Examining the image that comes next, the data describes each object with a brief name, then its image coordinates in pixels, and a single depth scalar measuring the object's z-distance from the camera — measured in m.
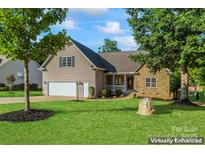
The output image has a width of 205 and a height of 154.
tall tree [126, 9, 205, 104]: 8.63
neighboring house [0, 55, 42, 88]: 15.14
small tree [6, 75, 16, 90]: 14.69
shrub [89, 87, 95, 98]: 12.00
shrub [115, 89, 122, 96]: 11.34
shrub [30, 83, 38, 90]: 14.51
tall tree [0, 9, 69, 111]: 6.47
